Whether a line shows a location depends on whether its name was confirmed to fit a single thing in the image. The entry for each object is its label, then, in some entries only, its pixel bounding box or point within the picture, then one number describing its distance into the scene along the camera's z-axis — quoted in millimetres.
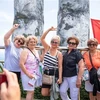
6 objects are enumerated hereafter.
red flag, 6102
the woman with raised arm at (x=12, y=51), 3096
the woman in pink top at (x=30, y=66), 3082
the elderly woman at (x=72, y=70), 3178
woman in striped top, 3153
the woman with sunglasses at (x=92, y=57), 3209
